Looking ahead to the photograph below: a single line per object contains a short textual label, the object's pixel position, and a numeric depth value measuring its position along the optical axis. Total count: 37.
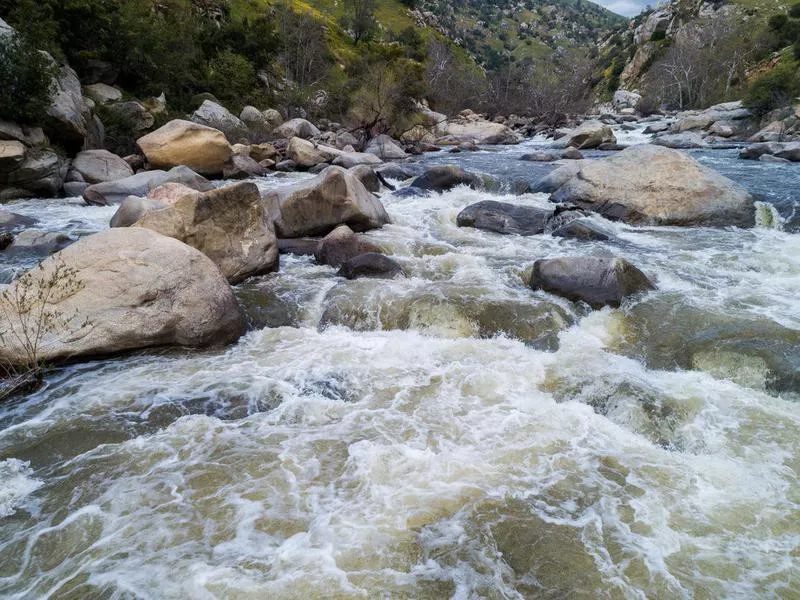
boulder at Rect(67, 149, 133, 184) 16.48
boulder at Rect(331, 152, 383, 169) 20.66
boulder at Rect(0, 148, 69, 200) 14.36
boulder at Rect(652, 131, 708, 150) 27.47
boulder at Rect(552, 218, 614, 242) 11.73
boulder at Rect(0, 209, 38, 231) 11.64
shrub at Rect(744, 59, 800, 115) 33.50
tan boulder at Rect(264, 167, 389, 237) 11.16
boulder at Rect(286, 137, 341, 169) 21.42
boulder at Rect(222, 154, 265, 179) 18.62
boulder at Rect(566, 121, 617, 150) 29.30
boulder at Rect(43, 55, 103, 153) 15.84
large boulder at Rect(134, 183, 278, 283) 8.53
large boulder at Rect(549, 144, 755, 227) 12.55
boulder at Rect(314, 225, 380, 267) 10.07
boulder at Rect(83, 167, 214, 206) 14.21
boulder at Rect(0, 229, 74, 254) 10.08
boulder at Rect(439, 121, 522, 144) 37.28
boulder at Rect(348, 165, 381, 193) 15.50
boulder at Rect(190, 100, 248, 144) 24.08
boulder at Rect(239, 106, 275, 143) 26.33
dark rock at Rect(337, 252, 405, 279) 9.27
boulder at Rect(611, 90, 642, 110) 63.16
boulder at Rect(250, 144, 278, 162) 21.81
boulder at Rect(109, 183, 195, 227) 9.99
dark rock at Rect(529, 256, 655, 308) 8.07
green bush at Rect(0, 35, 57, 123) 14.35
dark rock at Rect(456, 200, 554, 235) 12.49
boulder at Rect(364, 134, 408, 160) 26.81
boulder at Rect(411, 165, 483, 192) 16.39
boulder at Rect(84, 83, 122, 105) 21.67
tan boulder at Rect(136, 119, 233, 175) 16.97
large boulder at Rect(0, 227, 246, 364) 6.35
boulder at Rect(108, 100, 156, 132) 20.53
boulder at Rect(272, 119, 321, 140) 27.62
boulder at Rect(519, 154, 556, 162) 23.83
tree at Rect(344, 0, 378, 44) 64.25
